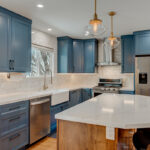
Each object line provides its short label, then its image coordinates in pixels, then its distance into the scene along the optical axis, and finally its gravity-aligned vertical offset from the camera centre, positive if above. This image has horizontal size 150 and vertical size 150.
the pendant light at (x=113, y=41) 2.60 +0.60
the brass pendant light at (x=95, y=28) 1.75 +0.59
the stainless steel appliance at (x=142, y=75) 3.66 -0.02
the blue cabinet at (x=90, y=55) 4.78 +0.65
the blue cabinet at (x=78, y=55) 4.88 +0.66
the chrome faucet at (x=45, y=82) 3.94 -0.22
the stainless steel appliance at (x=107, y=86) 4.20 -0.37
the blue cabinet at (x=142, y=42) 3.81 +0.85
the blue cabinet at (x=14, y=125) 2.21 -0.83
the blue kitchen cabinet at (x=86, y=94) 4.62 -0.62
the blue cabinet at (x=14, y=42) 2.55 +0.62
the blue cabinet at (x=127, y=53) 4.23 +0.63
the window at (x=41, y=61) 3.78 +0.37
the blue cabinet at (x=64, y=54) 4.51 +0.64
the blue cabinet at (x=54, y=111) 3.25 -0.85
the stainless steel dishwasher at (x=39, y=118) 2.73 -0.87
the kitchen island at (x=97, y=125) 1.26 -0.46
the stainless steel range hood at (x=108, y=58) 4.61 +0.54
